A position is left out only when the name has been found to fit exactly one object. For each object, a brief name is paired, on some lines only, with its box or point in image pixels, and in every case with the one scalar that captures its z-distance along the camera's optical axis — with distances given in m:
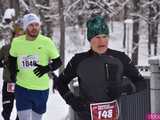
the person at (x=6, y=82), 13.35
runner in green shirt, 10.72
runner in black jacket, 6.80
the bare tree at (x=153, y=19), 56.28
